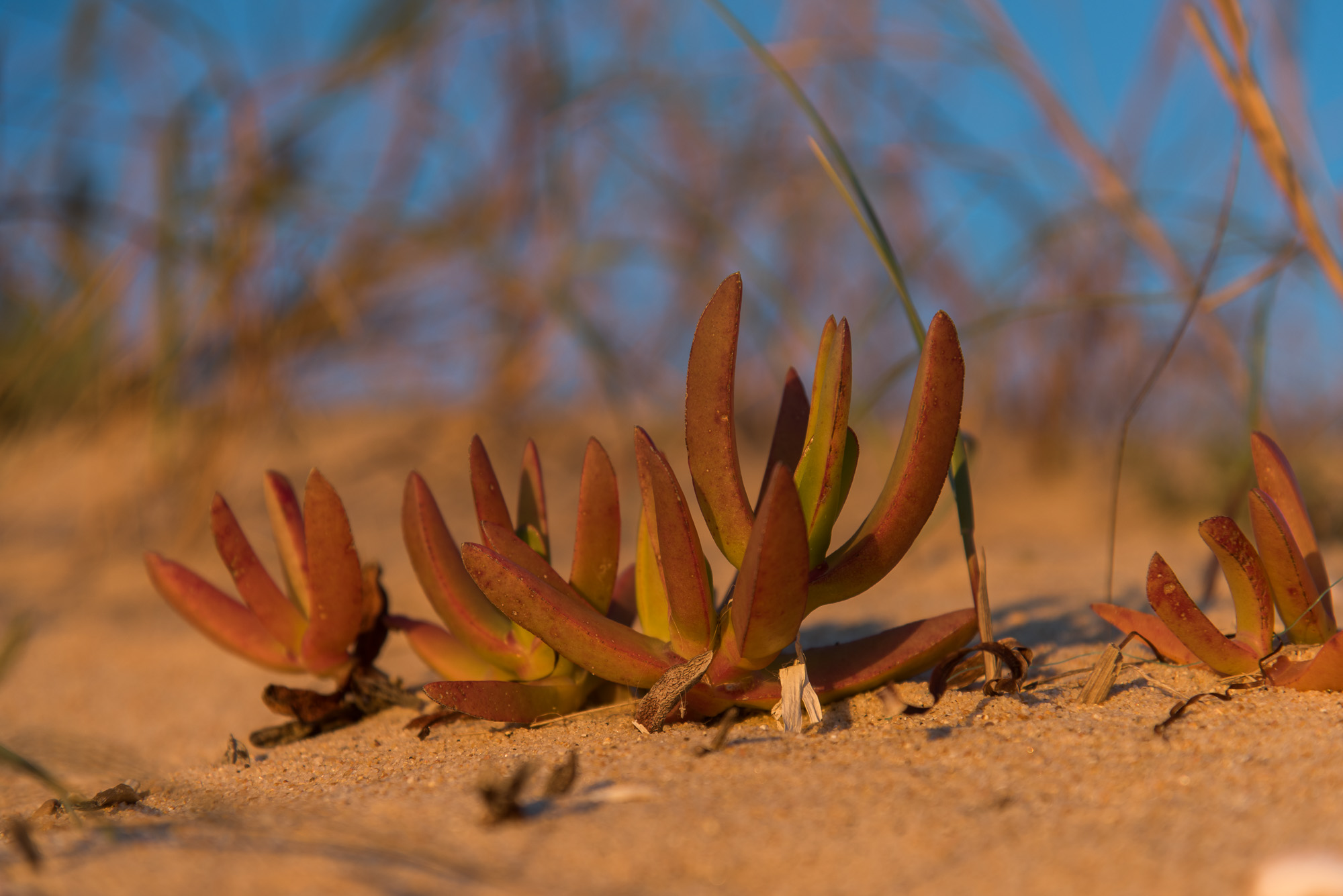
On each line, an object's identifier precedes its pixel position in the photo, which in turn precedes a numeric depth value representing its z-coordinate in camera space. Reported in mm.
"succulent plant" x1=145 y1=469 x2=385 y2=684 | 1268
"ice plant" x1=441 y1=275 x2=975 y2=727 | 1202
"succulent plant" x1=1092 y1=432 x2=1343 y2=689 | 1220
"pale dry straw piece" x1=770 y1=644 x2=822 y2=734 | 1211
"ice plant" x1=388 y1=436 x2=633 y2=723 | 1232
